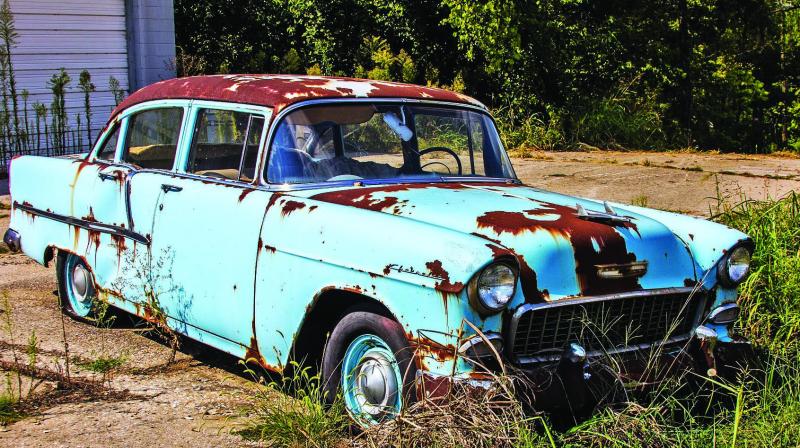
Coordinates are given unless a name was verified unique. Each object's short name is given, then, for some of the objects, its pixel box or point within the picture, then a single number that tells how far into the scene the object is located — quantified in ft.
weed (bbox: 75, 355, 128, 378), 16.81
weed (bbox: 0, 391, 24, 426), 14.29
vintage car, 12.72
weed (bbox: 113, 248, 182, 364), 17.10
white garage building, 40.68
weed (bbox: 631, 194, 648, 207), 26.50
